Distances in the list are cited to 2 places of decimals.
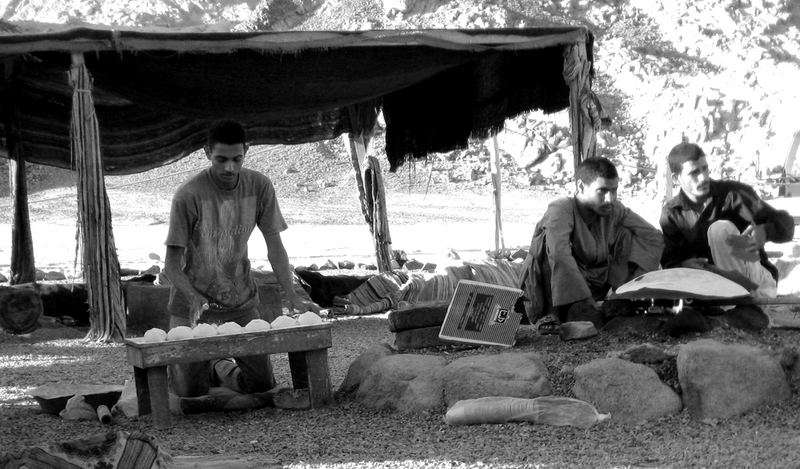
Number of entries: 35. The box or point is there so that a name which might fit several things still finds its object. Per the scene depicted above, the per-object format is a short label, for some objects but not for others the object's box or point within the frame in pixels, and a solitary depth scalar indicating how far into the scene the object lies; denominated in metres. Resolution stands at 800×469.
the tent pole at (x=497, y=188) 13.56
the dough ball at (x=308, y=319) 5.16
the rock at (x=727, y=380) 4.54
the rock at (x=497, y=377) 4.85
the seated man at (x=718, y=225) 6.09
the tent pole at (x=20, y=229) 10.35
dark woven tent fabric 7.85
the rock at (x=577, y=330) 5.63
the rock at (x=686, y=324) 5.43
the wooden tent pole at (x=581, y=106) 7.96
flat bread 5.31
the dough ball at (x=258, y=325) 5.04
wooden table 4.85
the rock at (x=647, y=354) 4.89
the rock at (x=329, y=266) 12.29
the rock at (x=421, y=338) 5.86
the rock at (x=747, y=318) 5.52
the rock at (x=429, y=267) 11.49
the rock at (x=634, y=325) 5.60
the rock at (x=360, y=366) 5.49
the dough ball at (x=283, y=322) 5.08
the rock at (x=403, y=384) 5.04
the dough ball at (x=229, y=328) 4.97
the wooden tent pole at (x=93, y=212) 8.14
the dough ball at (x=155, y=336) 4.91
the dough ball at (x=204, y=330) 4.93
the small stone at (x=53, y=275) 11.98
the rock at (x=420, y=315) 5.80
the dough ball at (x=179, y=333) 4.91
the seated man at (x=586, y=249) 6.02
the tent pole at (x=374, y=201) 11.34
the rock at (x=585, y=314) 5.93
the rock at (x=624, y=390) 4.62
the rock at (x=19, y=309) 9.06
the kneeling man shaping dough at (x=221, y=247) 5.14
